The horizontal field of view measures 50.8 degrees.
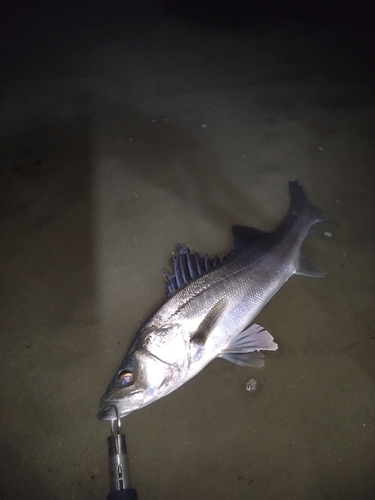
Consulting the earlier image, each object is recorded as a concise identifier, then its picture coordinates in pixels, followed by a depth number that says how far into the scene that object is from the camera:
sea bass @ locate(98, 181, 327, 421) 0.59
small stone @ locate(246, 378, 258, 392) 0.66
